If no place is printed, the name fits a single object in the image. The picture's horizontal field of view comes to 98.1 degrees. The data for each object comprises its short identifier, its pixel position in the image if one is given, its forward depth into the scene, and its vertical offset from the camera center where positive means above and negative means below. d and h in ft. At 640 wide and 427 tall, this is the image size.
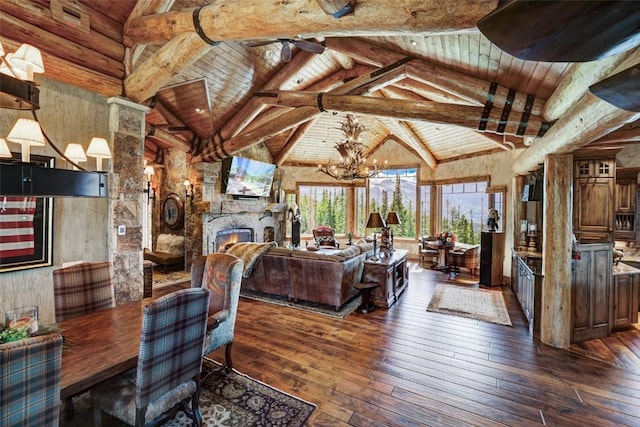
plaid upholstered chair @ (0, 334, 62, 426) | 3.36 -2.20
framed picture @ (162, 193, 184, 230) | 24.20 -0.05
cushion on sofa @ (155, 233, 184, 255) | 23.97 -2.92
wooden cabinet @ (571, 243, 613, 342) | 11.42 -3.45
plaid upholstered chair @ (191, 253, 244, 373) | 8.26 -2.72
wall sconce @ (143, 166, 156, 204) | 20.18 +2.00
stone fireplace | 23.00 -1.16
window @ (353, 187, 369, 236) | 31.78 -0.03
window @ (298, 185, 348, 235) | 32.40 +0.43
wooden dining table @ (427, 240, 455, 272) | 22.76 -3.43
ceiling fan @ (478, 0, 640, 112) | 2.60 +1.90
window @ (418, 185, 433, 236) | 28.04 +0.08
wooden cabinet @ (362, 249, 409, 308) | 14.97 -3.71
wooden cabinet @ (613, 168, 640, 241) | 16.16 +0.37
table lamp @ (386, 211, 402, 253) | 18.92 -0.63
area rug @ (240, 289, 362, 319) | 14.16 -5.17
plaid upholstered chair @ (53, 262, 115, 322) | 7.64 -2.27
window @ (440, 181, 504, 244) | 22.99 +0.36
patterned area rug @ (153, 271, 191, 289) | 19.51 -5.15
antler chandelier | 19.34 +4.22
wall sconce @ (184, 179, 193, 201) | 23.45 +1.73
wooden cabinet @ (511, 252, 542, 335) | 11.99 -3.79
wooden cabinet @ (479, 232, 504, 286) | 19.19 -3.34
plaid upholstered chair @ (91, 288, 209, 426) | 5.07 -3.11
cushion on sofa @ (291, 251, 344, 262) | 14.19 -2.36
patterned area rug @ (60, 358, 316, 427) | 6.98 -5.33
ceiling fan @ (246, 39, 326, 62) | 8.64 +5.77
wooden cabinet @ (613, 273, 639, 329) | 12.14 -3.84
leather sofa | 14.23 -3.48
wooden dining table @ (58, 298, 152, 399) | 4.77 -2.83
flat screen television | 23.71 +3.07
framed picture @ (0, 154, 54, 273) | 8.84 -0.69
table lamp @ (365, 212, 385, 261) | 15.71 -0.59
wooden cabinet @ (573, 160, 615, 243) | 12.89 +0.53
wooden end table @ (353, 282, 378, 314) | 14.30 -4.53
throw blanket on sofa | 15.94 -2.46
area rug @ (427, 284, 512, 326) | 13.83 -5.21
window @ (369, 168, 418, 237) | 29.27 +1.67
